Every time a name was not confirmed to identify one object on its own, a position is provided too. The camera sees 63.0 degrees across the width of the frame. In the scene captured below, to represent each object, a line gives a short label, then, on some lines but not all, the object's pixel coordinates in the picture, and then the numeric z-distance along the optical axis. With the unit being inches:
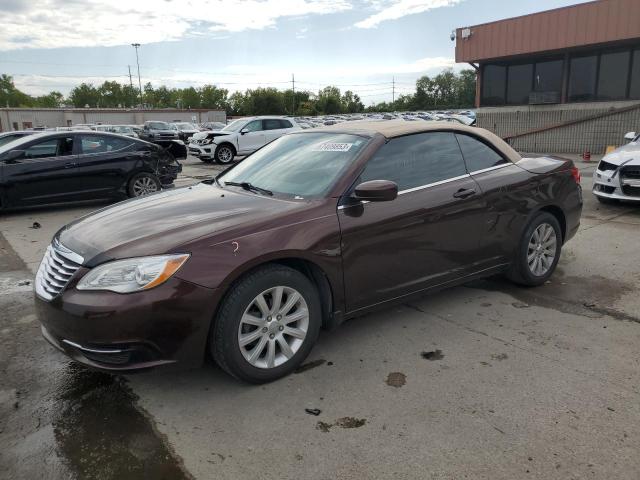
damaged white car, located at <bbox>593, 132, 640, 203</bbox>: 307.9
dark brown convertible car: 112.1
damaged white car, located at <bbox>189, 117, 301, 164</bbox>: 705.6
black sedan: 346.3
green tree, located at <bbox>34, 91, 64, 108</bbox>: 5546.3
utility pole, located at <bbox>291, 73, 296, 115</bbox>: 4314.5
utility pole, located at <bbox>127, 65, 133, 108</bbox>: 5026.1
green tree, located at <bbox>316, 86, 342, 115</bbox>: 4284.0
